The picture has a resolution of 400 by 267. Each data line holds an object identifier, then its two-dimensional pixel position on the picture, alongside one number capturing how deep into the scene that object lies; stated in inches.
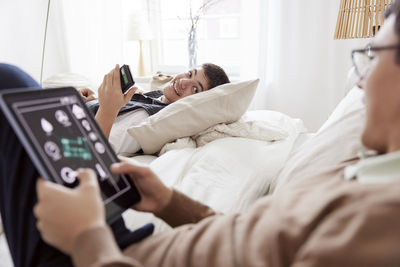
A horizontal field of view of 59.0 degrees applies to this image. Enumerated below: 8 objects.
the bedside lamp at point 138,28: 110.3
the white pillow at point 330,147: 32.9
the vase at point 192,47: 102.6
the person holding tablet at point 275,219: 17.0
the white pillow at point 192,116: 52.9
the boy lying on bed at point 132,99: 52.6
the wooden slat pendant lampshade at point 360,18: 57.6
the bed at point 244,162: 34.0
